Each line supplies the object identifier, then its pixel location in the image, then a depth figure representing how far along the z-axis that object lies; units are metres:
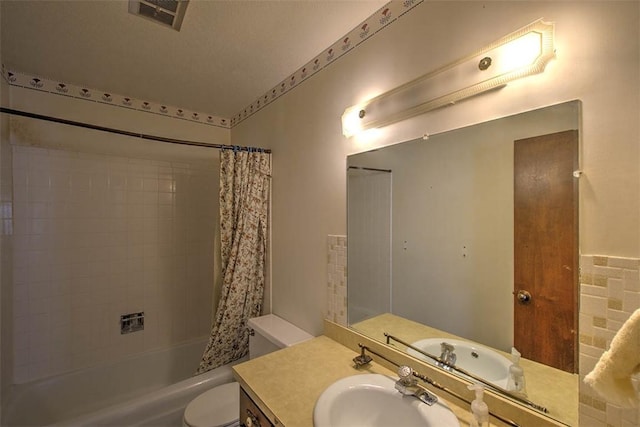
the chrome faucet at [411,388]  0.86
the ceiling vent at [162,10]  1.22
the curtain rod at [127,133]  1.34
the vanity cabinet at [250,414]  0.93
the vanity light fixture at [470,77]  0.75
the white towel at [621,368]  0.45
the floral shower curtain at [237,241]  1.88
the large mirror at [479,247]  0.73
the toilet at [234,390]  1.35
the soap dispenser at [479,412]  0.72
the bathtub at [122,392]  1.41
